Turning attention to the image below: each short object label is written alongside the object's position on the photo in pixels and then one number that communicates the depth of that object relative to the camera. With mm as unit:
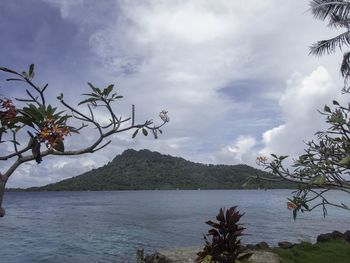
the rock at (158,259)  15316
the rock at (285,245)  18491
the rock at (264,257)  14303
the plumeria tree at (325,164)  5488
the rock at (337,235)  21656
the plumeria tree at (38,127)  2865
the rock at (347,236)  21047
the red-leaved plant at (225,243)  9089
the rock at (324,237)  21000
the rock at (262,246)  18719
